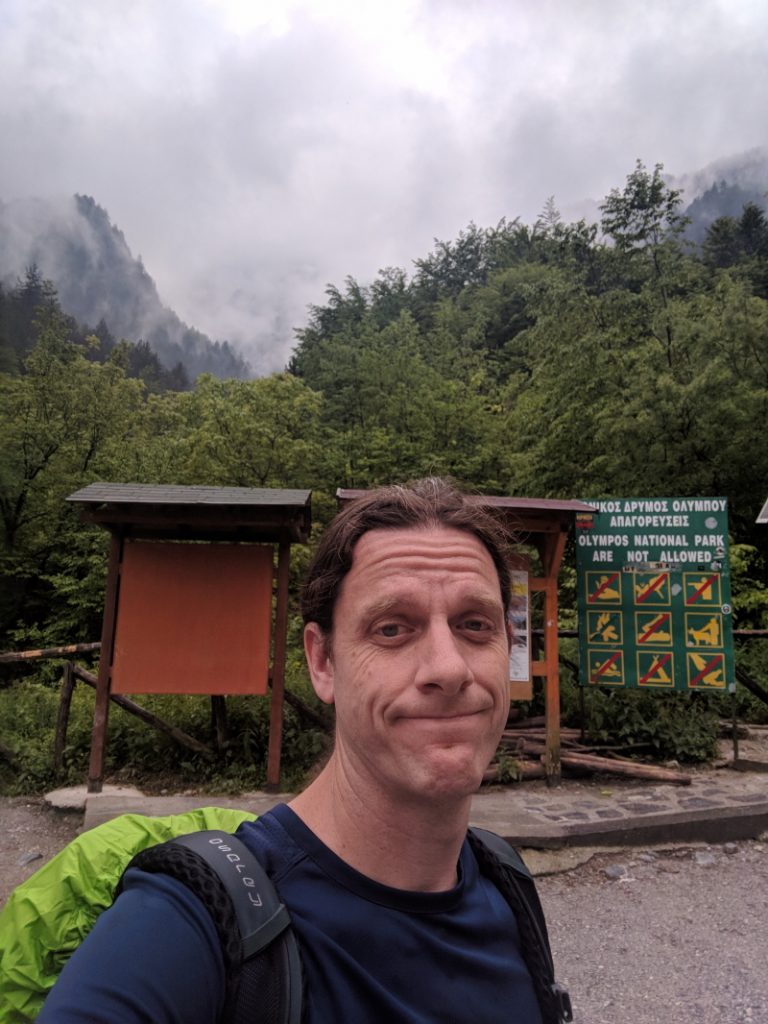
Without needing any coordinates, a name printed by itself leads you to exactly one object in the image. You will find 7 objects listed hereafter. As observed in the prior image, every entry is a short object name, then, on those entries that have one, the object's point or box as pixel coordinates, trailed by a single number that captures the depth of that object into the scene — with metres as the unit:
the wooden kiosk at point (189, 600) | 6.07
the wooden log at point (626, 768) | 6.29
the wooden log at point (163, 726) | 6.56
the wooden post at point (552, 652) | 6.42
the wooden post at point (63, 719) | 6.53
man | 0.91
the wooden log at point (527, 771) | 6.40
